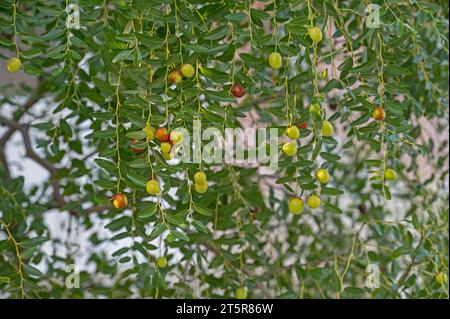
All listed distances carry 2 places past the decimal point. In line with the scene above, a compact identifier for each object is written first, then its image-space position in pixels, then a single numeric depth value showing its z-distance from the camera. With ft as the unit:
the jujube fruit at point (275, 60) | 6.18
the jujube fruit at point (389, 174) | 6.80
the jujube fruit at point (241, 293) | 7.78
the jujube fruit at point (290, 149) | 6.14
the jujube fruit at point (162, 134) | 6.10
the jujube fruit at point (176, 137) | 5.98
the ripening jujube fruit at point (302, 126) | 6.60
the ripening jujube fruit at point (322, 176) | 6.38
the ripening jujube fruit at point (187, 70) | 6.11
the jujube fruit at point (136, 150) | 6.58
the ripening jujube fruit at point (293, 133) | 6.23
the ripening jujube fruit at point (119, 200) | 6.25
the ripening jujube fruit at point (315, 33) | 6.06
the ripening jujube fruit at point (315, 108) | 6.26
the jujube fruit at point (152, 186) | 5.95
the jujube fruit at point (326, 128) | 6.33
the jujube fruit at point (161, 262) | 7.05
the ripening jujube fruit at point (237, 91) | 6.41
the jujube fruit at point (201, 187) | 6.16
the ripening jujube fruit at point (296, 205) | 6.52
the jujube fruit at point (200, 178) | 6.11
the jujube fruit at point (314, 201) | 6.49
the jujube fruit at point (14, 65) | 6.19
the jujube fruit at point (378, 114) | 6.63
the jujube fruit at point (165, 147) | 6.07
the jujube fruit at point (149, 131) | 6.09
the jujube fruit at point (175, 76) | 6.18
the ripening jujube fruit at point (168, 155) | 6.11
